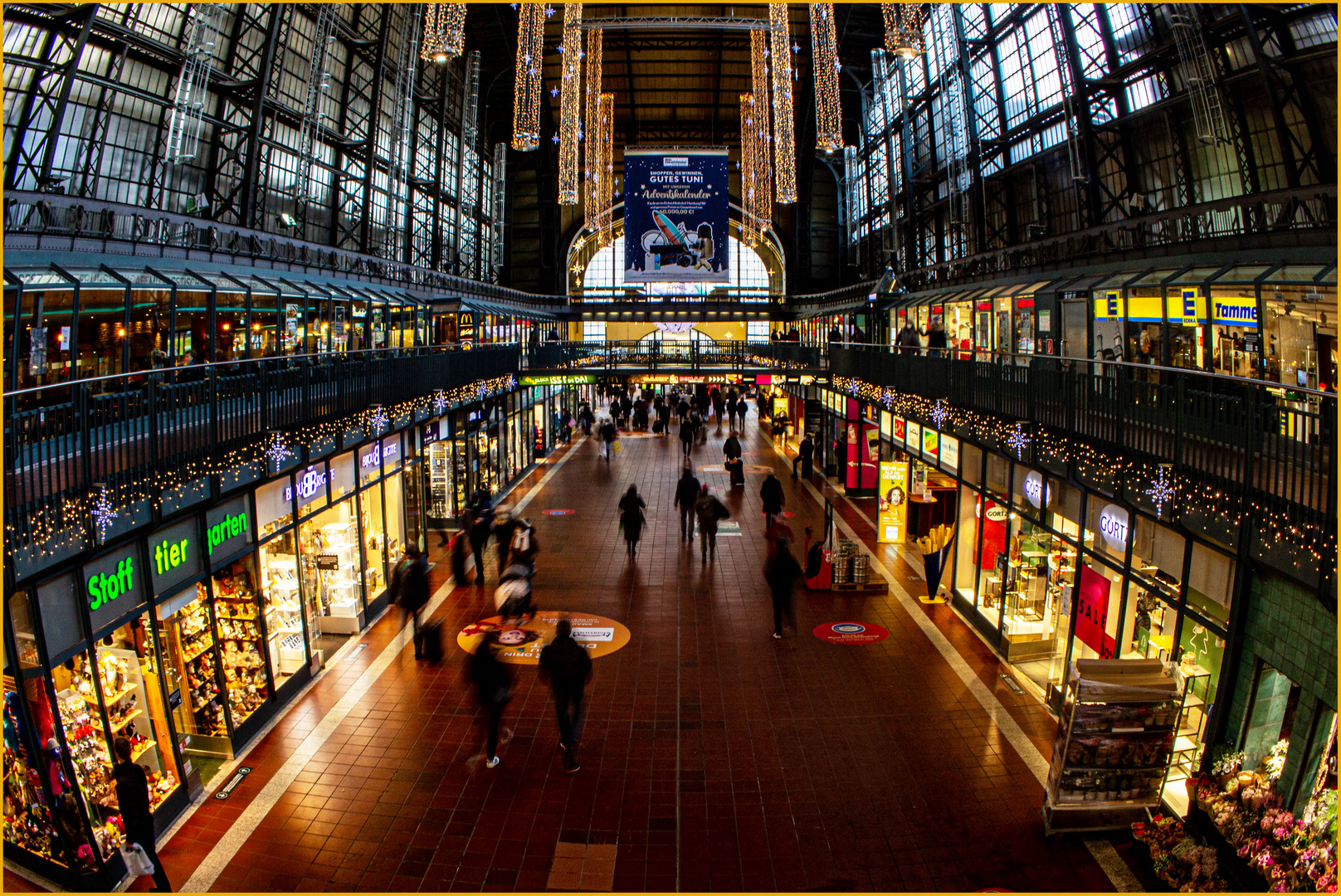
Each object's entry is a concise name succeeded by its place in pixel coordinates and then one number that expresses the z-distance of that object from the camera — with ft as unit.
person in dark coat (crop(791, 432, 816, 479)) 86.58
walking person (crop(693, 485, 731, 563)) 55.11
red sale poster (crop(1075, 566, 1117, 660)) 31.99
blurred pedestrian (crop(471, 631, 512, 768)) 29.09
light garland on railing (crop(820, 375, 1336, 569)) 18.60
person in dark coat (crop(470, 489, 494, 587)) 50.85
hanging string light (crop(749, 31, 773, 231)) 79.20
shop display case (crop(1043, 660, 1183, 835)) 24.26
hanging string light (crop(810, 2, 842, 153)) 58.18
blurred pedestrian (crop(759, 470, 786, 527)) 61.72
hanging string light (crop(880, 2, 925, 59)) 45.70
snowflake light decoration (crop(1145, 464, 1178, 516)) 24.11
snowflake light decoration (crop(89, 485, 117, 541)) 22.71
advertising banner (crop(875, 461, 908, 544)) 60.29
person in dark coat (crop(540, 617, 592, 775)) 29.29
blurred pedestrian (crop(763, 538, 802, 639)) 40.70
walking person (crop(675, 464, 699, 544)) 60.75
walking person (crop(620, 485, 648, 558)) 55.67
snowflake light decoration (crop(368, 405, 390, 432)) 45.03
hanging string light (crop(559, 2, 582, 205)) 70.33
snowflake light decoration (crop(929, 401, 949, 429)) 45.98
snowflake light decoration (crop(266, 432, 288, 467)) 33.14
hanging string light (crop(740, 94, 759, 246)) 89.86
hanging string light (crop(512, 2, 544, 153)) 57.52
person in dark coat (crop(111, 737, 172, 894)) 21.79
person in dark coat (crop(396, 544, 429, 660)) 39.88
